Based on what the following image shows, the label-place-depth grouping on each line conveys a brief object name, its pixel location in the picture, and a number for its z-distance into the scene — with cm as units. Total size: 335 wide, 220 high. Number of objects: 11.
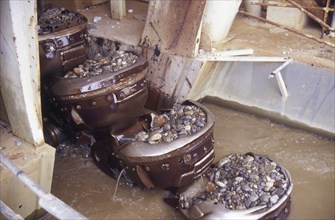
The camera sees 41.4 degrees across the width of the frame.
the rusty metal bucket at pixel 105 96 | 286
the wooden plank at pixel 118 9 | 393
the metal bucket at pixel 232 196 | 256
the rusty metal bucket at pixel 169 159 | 268
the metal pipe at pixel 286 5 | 376
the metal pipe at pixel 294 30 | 364
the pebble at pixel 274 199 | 261
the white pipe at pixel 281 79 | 347
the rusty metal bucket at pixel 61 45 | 310
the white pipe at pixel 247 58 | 340
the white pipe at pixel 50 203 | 155
